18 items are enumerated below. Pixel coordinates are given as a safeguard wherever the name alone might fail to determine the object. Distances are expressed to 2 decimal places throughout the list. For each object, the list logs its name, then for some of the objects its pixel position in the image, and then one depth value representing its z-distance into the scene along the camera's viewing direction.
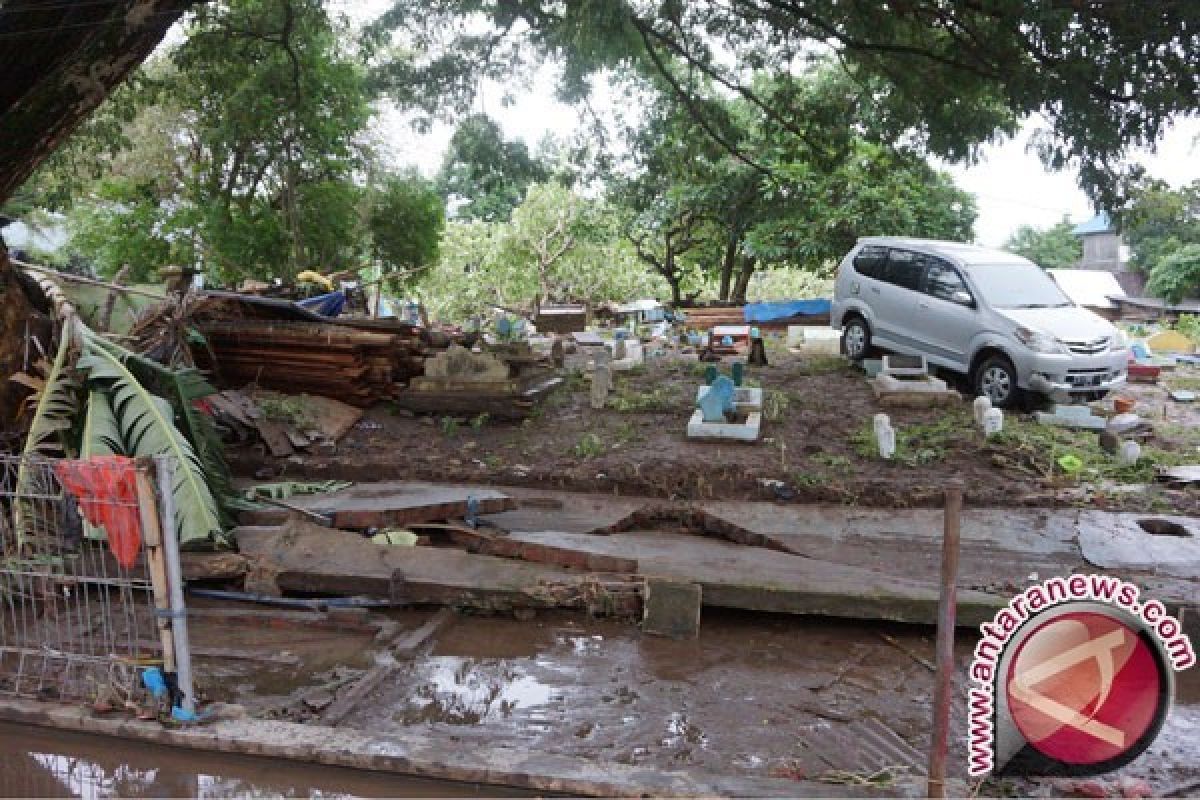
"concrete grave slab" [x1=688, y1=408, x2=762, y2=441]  9.98
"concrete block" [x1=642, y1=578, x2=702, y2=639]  5.72
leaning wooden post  3.08
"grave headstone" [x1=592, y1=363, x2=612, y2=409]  11.66
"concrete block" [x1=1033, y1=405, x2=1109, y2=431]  10.78
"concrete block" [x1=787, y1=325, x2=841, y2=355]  16.09
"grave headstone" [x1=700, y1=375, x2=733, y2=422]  10.27
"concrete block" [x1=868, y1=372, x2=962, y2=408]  11.59
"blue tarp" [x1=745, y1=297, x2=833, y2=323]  21.09
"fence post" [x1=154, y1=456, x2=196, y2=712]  3.97
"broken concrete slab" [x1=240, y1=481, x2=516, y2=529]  7.13
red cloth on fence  4.13
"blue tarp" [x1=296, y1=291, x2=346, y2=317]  13.05
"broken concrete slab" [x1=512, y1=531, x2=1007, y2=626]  5.74
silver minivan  11.59
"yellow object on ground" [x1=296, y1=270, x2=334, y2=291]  14.53
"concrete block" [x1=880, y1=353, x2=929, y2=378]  12.55
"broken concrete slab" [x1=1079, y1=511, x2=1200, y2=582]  6.75
